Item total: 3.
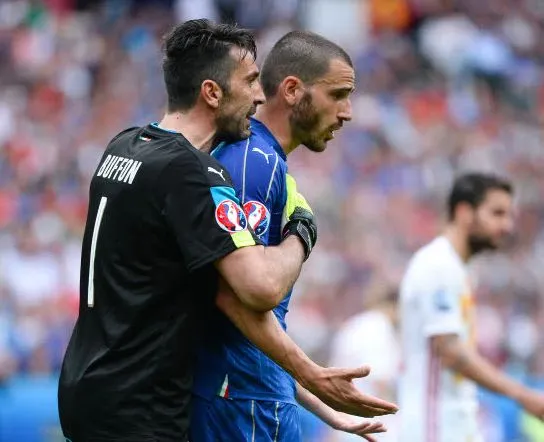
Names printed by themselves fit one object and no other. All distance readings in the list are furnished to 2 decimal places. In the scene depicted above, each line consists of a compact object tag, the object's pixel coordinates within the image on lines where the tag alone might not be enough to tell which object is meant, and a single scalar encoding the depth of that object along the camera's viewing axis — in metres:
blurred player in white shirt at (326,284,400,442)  17.86
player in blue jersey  9.37
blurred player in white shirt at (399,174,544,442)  14.02
